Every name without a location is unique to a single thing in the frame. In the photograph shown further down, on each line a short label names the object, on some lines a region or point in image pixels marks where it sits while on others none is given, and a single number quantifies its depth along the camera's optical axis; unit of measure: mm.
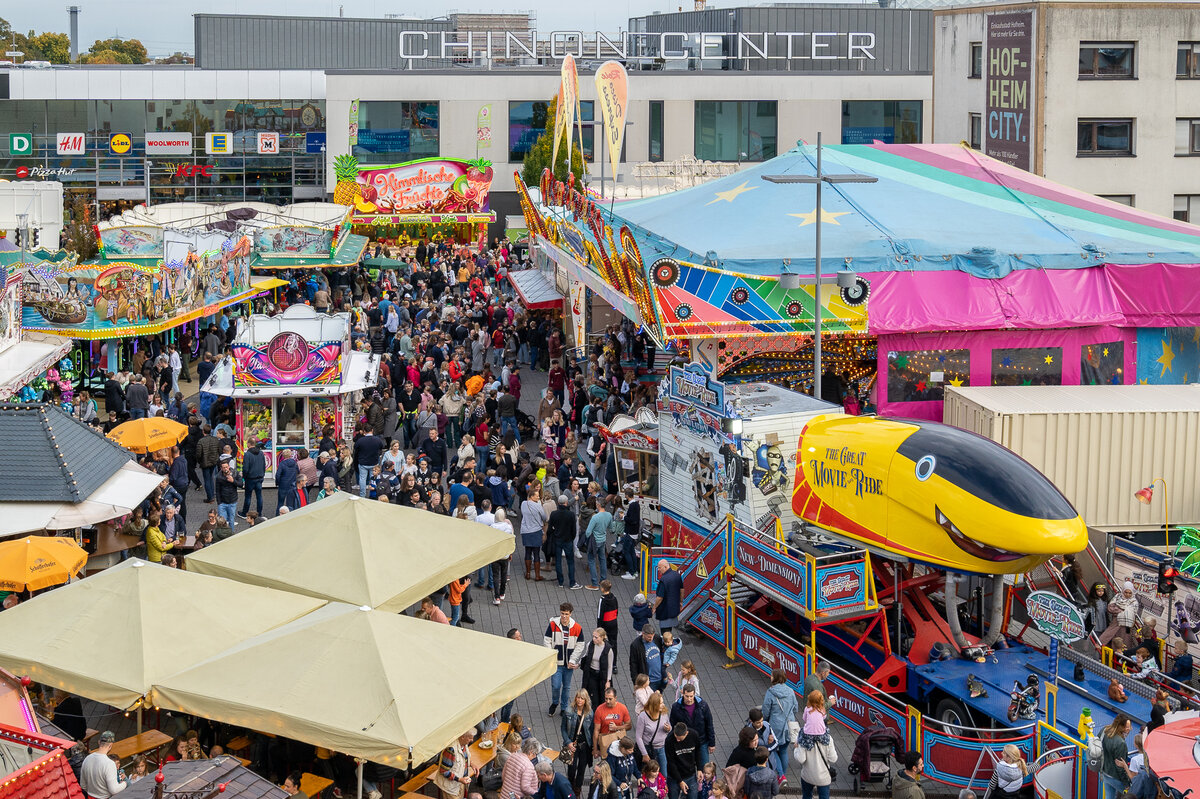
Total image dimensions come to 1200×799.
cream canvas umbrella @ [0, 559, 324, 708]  12586
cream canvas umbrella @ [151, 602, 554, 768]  11547
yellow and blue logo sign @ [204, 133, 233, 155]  63531
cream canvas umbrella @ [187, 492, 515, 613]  14945
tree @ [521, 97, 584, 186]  52641
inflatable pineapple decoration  51844
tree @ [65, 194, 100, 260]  44031
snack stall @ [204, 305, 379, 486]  23250
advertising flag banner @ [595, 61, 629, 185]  29625
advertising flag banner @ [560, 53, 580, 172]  33219
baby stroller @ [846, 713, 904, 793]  13453
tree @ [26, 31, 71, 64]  121188
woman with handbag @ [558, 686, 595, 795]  13328
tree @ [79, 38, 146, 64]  132875
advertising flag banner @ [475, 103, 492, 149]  61156
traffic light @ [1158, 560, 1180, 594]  15422
